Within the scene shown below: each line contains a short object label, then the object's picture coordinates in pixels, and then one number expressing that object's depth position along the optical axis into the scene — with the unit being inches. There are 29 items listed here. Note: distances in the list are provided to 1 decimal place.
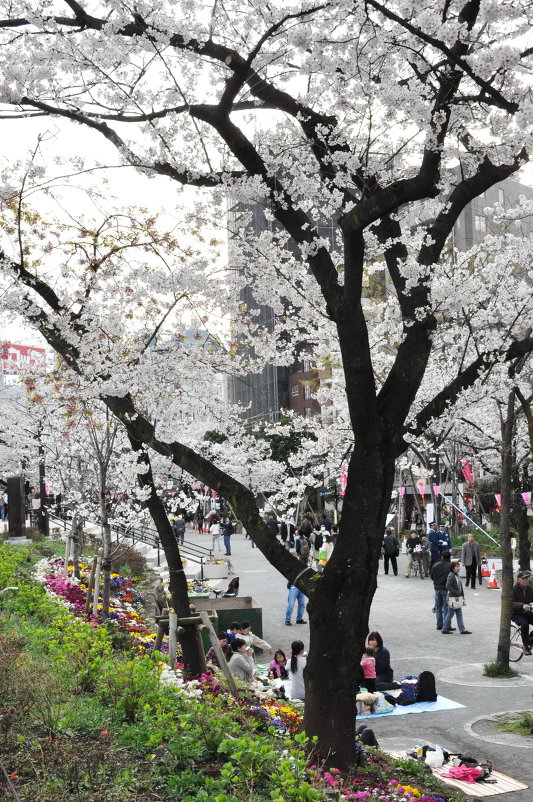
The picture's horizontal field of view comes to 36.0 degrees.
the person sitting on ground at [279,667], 549.3
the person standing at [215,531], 1433.3
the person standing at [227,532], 1453.0
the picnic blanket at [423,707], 493.0
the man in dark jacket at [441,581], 705.6
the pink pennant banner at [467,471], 1259.8
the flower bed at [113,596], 567.1
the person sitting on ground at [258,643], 663.9
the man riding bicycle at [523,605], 612.1
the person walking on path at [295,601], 755.4
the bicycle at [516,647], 606.5
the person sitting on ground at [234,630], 566.2
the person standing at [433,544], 1005.8
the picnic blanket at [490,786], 349.7
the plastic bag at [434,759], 375.6
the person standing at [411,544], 1112.2
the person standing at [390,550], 1107.2
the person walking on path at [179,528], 1395.7
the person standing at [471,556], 950.4
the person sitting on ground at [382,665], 542.6
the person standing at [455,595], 694.5
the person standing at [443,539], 1000.2
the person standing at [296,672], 496.1
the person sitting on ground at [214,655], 524.6
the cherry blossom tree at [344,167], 282.4
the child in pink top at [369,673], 521.7
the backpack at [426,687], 503.2
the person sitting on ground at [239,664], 486.3
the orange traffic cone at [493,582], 976.3
